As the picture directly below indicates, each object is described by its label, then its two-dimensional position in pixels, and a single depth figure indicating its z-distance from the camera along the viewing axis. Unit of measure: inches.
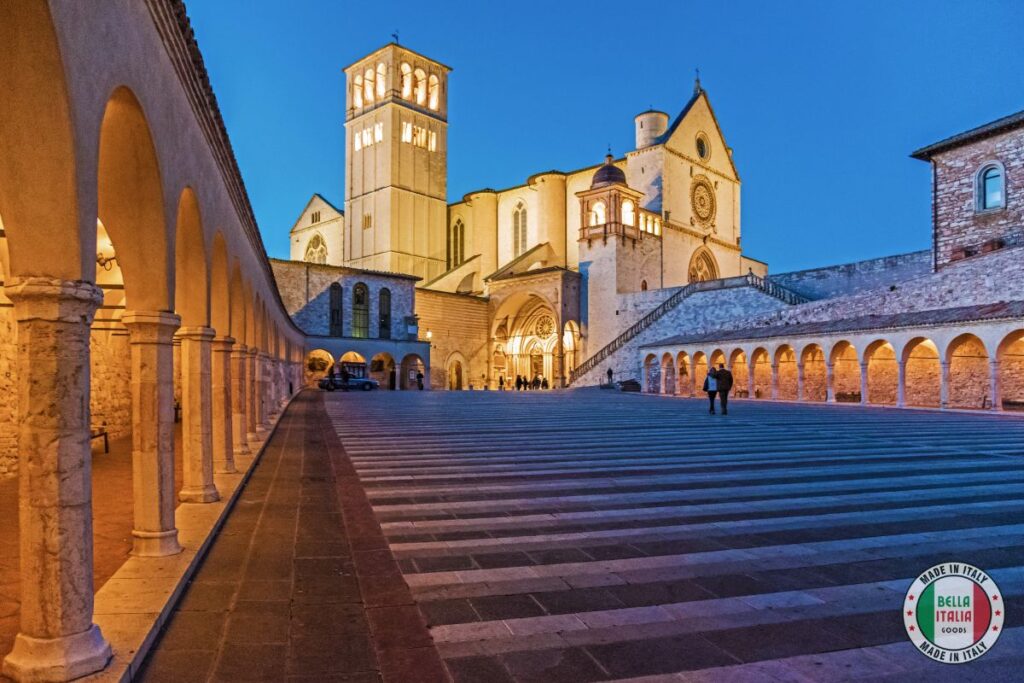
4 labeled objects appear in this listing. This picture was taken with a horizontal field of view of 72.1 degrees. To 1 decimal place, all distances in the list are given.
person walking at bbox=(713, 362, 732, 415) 805.2
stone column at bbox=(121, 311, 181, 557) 211.8
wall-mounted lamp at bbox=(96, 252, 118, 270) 483.8
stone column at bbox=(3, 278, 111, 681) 133.0
